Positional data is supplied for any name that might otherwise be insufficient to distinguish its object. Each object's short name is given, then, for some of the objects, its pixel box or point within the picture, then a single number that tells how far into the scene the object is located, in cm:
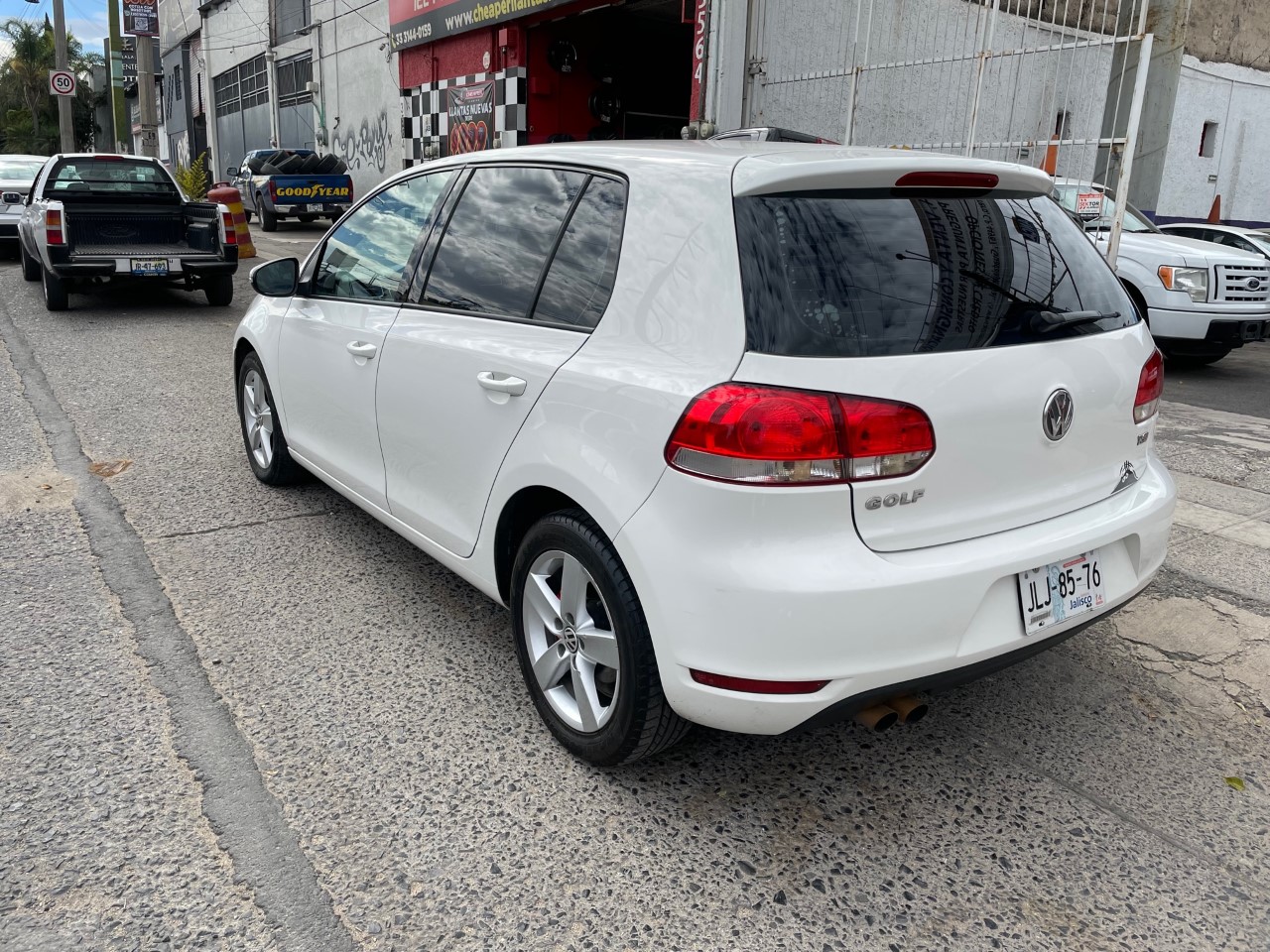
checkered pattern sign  1767
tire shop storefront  1747
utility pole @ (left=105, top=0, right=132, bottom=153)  2634
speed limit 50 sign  2453
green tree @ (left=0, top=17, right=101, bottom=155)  5419
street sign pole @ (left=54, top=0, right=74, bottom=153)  2703
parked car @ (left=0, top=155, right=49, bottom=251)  1424
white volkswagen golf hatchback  214
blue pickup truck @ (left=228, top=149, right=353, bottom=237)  2055
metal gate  1155
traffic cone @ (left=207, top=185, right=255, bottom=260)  1354
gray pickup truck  986
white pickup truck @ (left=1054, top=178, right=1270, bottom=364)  866
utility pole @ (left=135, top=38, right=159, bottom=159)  2158
